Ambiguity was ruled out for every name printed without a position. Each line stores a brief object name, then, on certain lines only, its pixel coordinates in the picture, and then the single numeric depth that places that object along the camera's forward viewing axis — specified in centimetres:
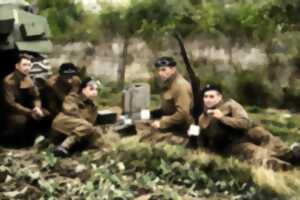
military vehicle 704
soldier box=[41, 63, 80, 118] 676
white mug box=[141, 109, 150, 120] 619
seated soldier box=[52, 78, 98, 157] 641
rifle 605
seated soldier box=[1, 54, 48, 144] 681
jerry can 648
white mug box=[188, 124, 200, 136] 582
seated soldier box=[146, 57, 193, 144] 602
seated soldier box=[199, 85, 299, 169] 565
